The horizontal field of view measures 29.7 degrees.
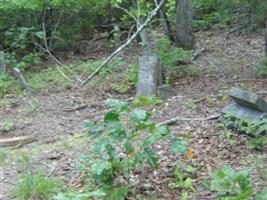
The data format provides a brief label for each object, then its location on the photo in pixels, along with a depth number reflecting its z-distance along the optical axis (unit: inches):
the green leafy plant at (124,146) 167.2
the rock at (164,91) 304.2
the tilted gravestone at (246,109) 213.0
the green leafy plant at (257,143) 206.8
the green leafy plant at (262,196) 149.6
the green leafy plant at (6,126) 271.0
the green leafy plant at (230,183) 154.1
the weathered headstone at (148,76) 303.1
